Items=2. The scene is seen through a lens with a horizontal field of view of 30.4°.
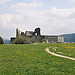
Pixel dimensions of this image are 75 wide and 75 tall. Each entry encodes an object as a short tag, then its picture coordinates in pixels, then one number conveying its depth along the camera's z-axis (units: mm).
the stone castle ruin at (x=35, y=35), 109406
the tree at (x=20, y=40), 85625
